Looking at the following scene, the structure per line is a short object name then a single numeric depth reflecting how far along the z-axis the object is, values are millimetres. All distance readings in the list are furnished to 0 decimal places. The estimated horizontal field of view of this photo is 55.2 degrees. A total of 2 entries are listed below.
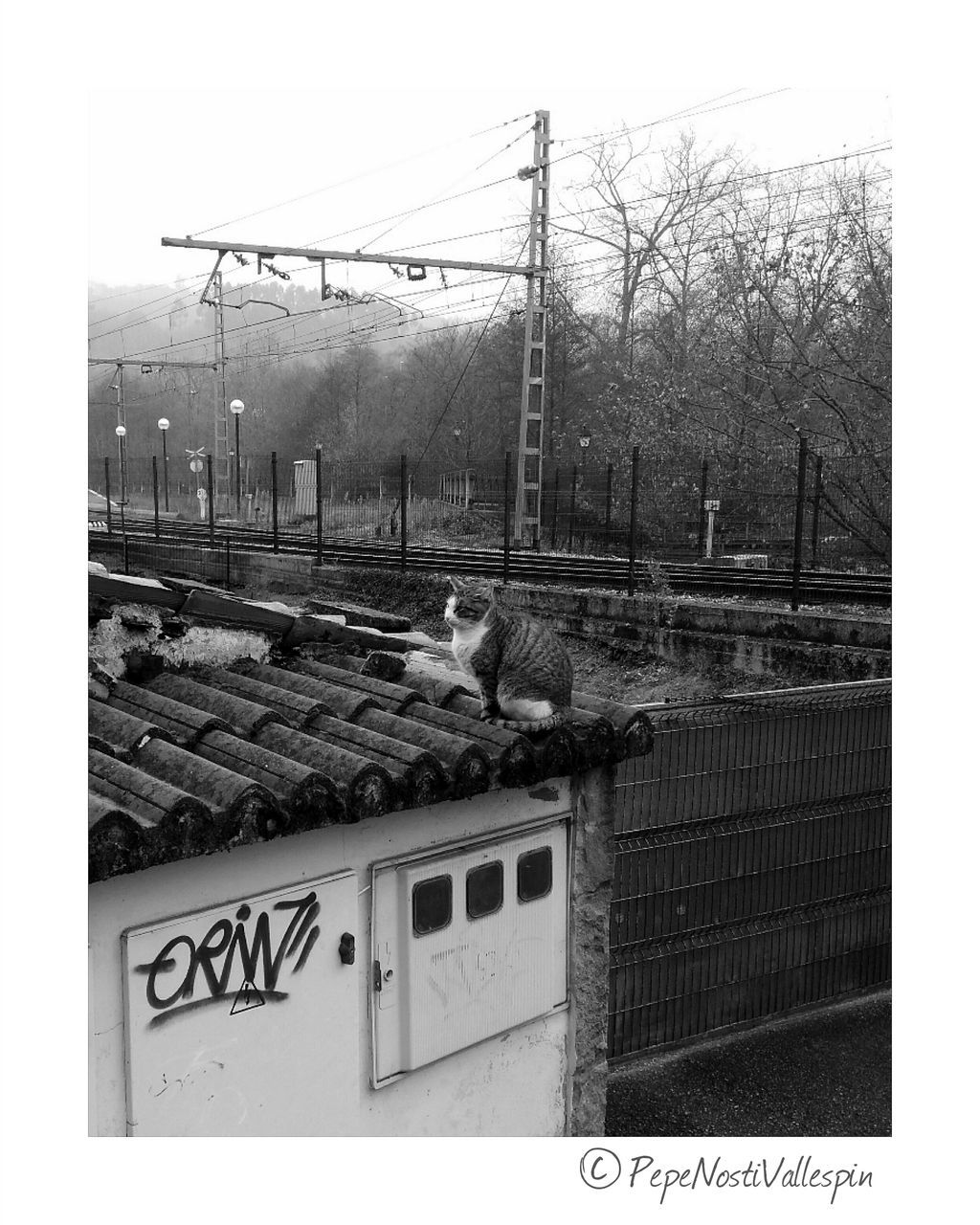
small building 2492
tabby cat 3215
